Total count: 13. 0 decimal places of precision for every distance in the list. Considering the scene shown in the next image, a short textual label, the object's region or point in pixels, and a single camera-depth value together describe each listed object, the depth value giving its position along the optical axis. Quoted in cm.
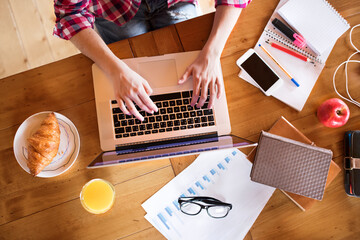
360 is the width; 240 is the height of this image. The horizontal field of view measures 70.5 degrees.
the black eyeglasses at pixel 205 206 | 86
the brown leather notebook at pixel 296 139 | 87
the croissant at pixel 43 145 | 79
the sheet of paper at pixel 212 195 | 87
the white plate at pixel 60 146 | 84
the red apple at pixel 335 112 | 86
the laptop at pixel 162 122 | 84
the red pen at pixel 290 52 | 92
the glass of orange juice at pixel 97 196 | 85
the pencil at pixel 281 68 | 91
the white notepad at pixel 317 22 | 92
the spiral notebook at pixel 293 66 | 91
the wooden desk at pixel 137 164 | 86
